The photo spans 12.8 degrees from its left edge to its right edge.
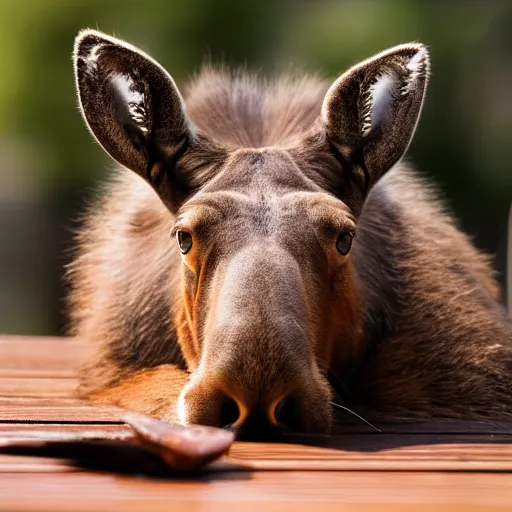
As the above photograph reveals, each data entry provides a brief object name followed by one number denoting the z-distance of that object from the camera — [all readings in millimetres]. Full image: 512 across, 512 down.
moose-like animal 6410
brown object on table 5555
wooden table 5129
